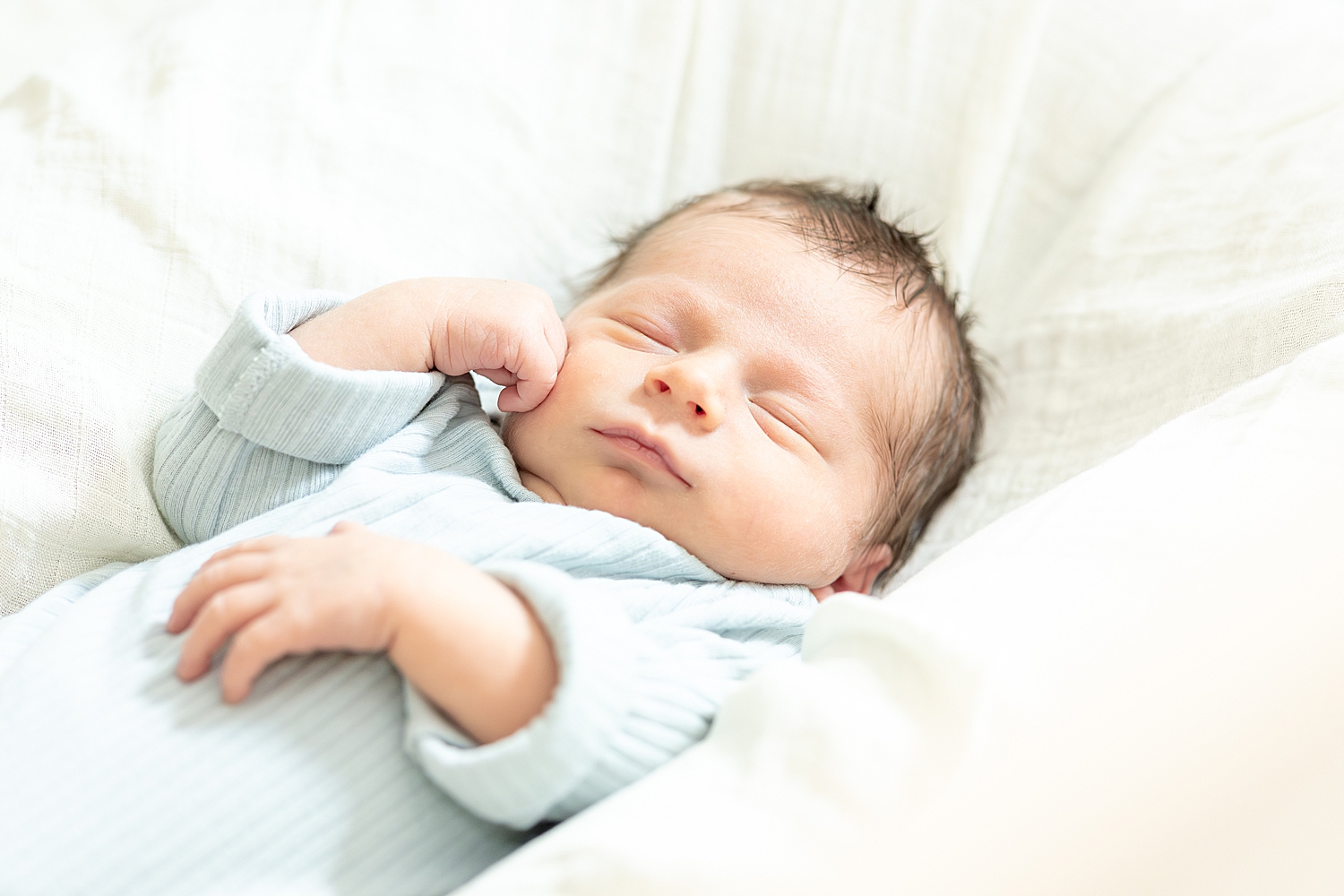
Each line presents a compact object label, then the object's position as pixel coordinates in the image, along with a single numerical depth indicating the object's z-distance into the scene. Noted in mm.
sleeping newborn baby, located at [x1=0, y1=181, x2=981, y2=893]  668
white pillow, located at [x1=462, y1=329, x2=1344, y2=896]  641
